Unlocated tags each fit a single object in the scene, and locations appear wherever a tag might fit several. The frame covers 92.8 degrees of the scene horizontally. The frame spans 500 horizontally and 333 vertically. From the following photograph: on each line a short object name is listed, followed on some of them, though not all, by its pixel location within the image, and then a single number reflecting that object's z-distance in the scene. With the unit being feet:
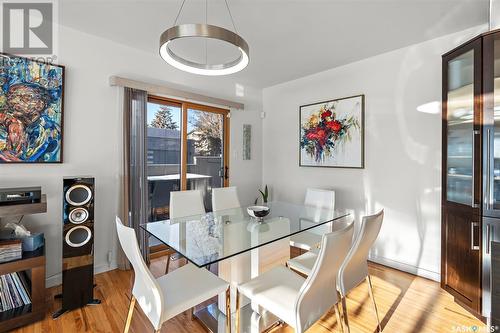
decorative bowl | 7.23
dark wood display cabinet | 6.15
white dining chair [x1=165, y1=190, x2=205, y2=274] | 8.23
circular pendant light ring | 4.71
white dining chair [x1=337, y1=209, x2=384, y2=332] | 4.96
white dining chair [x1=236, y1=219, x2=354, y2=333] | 4.06
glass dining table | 5.22
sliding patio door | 10.43
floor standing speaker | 6.63
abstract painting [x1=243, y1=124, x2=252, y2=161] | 13.83
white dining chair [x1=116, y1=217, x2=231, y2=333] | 4.18
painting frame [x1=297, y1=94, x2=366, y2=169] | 10.30
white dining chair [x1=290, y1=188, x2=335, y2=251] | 8.01
